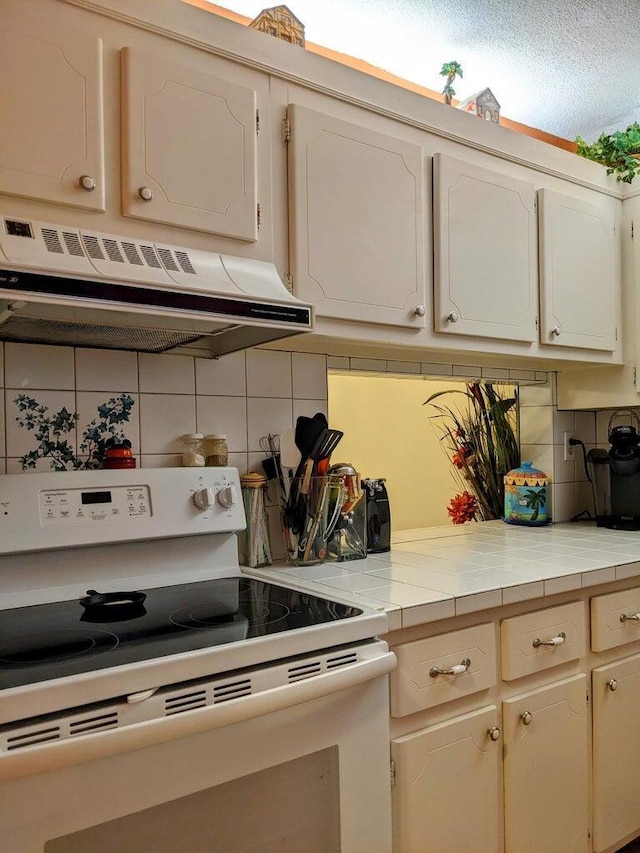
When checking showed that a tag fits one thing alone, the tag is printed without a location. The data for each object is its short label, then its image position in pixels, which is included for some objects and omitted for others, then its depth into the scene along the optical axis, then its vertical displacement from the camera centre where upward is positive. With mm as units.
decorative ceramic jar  2477 -264
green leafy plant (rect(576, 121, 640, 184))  2369 +958
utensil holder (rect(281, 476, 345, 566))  1711 -230
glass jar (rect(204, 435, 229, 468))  1690 -59
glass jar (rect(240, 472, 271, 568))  1713 -246
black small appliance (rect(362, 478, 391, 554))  1952 -264
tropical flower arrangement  2703 -112
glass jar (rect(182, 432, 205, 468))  1654 -55
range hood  1134 +245
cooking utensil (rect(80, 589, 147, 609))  1252 -324
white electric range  894 -373
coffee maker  2291 -200
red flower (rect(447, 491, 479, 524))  2719 -341
